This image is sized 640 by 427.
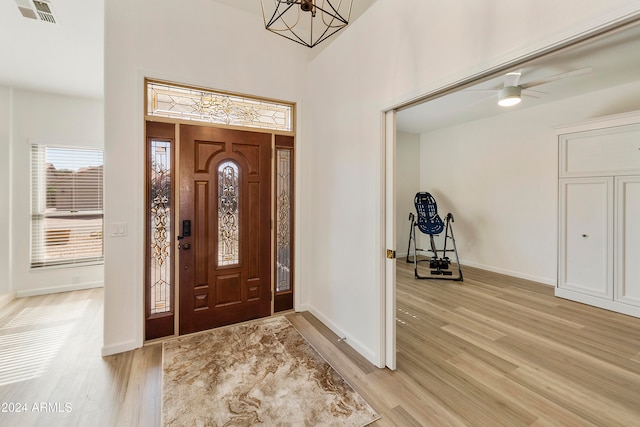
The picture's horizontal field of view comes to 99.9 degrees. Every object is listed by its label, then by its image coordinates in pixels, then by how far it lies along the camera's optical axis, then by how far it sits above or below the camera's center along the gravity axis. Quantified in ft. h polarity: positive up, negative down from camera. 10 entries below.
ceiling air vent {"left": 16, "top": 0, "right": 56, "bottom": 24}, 7.70 +5.97
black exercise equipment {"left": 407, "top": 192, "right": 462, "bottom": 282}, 16.04 -0.65
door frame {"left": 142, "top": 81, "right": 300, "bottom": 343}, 8.48 +1.44
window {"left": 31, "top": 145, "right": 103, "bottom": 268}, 12.91 +0.25
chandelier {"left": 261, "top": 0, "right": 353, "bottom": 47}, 9.35 +7.35
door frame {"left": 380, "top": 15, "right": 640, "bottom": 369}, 6.60 +0.09
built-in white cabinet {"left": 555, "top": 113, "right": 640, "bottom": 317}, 10.25 +0.00
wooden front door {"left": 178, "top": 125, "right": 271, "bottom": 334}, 9.04 -0.56
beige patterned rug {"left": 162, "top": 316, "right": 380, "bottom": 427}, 5.64 -4.26
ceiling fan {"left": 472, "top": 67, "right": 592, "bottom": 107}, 9.06 +4.81
